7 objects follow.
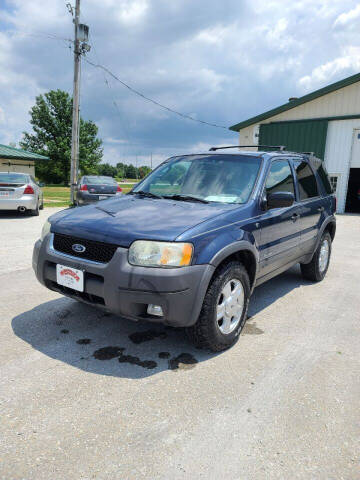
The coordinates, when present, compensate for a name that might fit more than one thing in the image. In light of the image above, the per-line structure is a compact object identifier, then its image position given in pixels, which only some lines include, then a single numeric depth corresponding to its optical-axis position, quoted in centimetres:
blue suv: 250
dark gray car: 1373
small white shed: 2948
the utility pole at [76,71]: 1636
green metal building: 1739
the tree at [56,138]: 4866
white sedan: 1042
